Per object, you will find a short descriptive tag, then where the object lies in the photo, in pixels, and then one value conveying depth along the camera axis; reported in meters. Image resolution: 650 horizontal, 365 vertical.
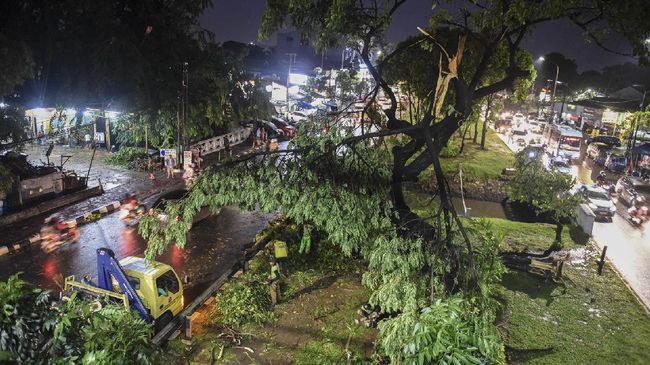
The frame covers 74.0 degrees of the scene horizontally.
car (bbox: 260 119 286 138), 37.59
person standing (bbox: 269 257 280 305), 11.41
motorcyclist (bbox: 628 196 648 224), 21.59
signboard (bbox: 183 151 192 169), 22.94
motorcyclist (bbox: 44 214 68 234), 16.45
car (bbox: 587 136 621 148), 37.84
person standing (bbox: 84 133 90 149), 30.08
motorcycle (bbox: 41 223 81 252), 15.20
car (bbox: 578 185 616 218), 21.27
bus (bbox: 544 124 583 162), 35.44
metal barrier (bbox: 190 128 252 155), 30.17
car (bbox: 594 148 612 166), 33.66
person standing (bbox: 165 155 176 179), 24.20
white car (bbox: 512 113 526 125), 50.81
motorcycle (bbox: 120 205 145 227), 17.67
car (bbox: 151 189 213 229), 18.31
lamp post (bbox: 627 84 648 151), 28.62
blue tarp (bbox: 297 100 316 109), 52.95
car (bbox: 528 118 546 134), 46.40
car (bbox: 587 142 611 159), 34.97
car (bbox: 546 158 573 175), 27.65
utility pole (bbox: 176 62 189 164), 22.20
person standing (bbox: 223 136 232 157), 31.75
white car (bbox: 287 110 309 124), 44.67
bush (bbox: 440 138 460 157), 30.75
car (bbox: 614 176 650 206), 23.98
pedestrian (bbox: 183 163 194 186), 22.89
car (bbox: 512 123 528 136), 42.59
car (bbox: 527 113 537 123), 54.53
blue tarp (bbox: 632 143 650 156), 29.69
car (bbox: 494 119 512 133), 48.66
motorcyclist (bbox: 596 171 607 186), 27.05
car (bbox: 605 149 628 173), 31.39
